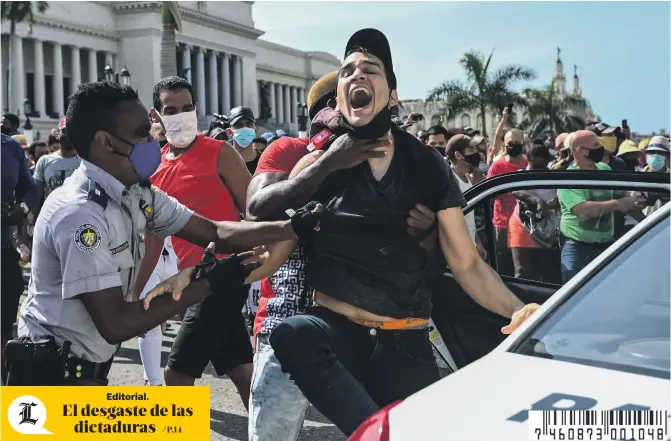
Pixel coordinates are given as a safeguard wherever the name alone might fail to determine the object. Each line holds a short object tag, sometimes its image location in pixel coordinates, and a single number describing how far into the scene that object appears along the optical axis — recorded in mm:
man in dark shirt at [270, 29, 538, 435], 3072
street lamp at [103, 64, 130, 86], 32406
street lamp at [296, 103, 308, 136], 34338
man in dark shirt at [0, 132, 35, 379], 5711
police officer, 3002
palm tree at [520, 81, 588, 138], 36562
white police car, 1874
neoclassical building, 64125
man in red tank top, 4527
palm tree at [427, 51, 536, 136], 32156
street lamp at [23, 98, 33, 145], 35884
